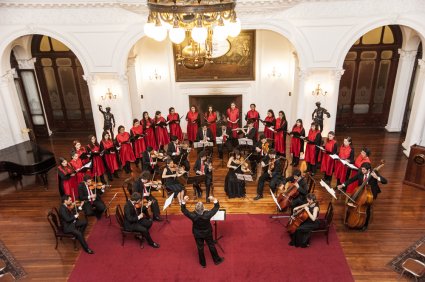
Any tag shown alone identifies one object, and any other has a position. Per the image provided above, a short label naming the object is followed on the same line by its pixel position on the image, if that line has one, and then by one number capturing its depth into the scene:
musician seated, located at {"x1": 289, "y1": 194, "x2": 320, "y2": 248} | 7.27
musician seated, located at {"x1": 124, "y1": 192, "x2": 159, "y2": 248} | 7.52
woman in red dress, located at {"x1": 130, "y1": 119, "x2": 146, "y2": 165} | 11.12
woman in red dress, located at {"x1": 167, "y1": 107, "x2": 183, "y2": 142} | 12.18
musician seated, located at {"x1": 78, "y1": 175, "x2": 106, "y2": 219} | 8.48
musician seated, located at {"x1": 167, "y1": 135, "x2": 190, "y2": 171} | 10.16
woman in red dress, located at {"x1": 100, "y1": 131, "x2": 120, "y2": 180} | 10.24
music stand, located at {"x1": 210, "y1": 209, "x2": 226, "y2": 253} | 7.14
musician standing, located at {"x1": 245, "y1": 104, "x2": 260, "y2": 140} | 12.11
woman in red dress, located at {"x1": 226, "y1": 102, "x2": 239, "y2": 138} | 12.27
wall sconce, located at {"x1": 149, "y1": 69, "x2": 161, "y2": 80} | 13.61
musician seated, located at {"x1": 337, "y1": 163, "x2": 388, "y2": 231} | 8.03
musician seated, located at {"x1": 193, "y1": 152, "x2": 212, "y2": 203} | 9.20
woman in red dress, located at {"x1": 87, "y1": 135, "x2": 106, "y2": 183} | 9.96
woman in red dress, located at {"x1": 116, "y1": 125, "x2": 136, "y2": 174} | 10.67
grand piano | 9.77
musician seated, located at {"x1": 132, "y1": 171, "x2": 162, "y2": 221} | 8.27
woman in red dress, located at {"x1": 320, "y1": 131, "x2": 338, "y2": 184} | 9.64
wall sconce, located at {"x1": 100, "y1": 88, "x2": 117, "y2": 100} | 12.27
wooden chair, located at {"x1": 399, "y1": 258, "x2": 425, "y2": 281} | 6.55
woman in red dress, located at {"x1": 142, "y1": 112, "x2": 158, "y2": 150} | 11.64
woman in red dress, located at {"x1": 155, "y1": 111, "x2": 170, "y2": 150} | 11.93
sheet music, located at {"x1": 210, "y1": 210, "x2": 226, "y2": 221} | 7.14
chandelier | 4.00
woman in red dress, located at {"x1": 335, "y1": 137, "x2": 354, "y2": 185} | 9.16
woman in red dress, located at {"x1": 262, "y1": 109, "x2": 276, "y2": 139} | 11.58
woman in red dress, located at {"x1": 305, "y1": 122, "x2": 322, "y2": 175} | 10.15
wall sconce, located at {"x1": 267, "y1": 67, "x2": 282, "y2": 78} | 13.33
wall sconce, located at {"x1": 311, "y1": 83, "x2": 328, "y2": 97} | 11.55
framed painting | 12.97
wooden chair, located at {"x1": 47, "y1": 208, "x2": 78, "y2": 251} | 7.73
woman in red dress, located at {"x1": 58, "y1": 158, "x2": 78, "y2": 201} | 8.91
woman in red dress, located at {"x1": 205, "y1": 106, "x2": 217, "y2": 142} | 12.29
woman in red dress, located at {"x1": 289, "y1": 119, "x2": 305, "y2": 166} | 10.70
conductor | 6.68
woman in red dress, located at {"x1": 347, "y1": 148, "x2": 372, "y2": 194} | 8.79
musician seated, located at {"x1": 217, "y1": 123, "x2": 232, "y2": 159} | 11.00
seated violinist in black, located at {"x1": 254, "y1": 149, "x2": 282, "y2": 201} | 9.15
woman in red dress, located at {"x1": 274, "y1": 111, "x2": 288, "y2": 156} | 11.19
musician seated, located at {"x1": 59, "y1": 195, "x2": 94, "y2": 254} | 7.57
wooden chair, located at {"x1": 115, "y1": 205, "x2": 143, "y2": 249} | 7.81
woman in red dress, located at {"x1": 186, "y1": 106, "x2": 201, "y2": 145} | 12.32
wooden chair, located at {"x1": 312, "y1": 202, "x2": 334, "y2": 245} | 7.52
